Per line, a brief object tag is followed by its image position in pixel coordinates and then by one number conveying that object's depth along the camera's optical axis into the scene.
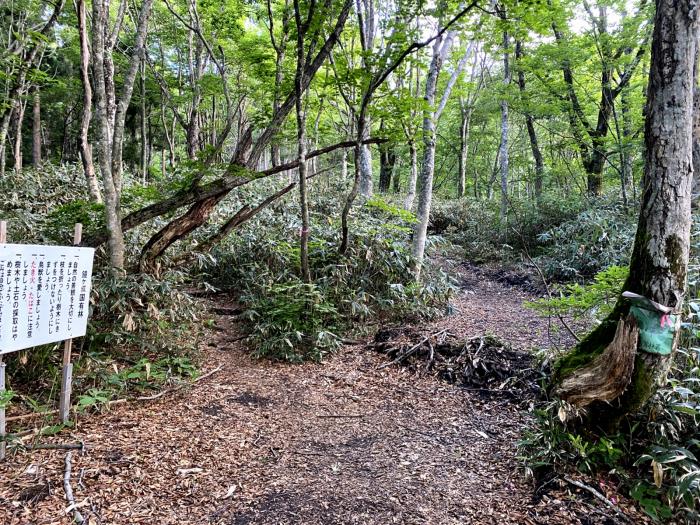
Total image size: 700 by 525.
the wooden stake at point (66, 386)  3.47
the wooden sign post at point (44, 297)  3.05
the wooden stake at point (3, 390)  3.02
